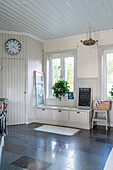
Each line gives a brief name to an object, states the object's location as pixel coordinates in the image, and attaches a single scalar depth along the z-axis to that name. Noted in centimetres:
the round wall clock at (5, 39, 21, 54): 530
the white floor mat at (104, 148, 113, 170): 250
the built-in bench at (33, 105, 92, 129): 488
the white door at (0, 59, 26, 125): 527
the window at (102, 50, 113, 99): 531
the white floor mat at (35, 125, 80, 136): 439
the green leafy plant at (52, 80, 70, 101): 558
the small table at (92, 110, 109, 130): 481
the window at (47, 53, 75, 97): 600
